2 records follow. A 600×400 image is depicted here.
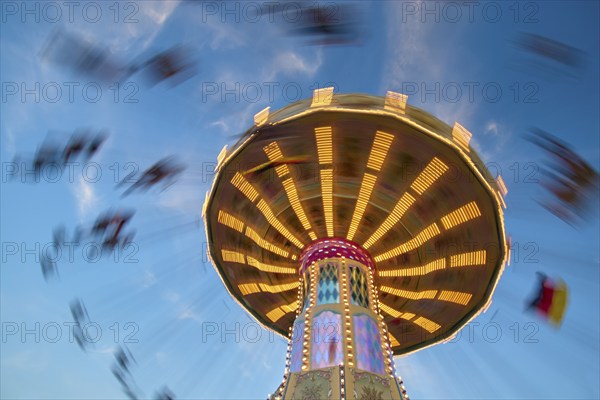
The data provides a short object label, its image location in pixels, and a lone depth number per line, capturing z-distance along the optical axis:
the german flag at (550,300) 15.12
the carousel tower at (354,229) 12.95
